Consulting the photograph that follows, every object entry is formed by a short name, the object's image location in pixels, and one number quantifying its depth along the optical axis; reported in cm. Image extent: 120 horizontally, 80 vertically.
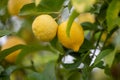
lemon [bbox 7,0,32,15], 111
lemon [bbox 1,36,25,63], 125
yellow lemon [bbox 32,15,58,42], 92
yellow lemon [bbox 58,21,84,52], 92
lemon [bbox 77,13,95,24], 125
